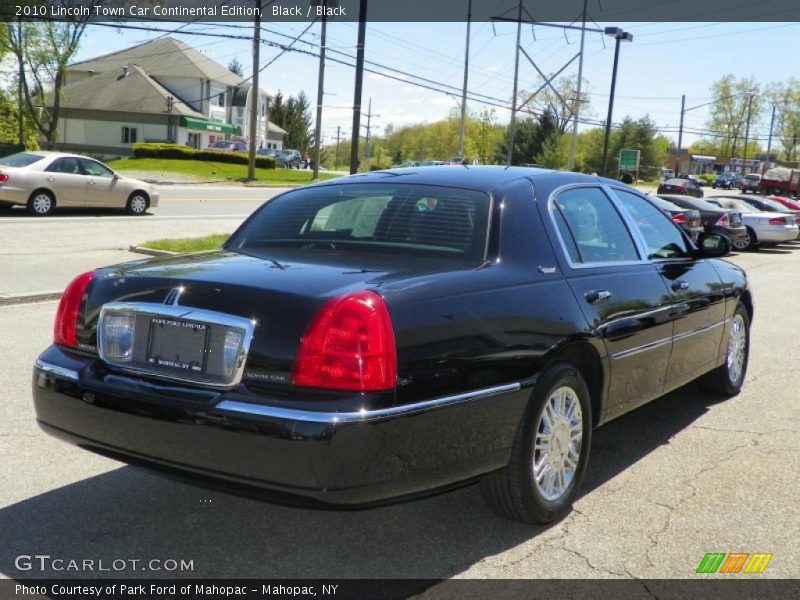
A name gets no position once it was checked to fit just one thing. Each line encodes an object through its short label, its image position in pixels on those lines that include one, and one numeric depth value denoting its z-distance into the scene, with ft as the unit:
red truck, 219.41
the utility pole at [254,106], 128.57
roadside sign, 212.64
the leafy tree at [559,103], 303.07
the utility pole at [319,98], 152.05
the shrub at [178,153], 165.78
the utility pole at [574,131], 179.63
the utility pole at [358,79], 69.56
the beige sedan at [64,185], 62.59
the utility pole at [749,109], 375.62
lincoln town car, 10.39
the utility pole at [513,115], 183.90
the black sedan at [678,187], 112.86
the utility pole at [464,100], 193.84
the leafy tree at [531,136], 256.73
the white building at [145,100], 221.05
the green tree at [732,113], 377.50
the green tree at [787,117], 373.48
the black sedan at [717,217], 68.80
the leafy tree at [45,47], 157.89
